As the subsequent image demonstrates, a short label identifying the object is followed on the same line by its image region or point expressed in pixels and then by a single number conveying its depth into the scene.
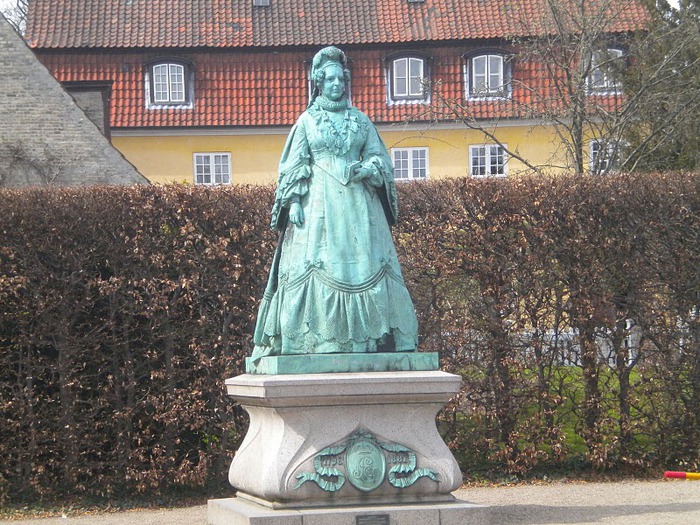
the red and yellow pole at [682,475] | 14.38
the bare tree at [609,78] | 22.47
